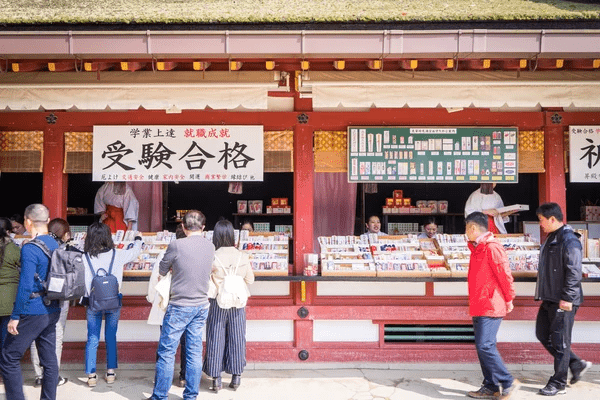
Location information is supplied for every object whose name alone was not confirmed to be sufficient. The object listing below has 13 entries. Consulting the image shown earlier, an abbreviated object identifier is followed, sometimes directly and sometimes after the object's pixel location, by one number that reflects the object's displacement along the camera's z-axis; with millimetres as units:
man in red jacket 4828
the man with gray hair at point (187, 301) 4527
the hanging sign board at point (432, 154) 6066
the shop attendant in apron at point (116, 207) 7770
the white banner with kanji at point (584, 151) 5977
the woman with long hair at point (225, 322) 5059
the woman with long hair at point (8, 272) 4395
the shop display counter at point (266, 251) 5926
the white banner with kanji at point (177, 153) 6043
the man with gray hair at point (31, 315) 4238
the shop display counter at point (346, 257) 5809
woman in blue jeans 5246
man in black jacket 4938
